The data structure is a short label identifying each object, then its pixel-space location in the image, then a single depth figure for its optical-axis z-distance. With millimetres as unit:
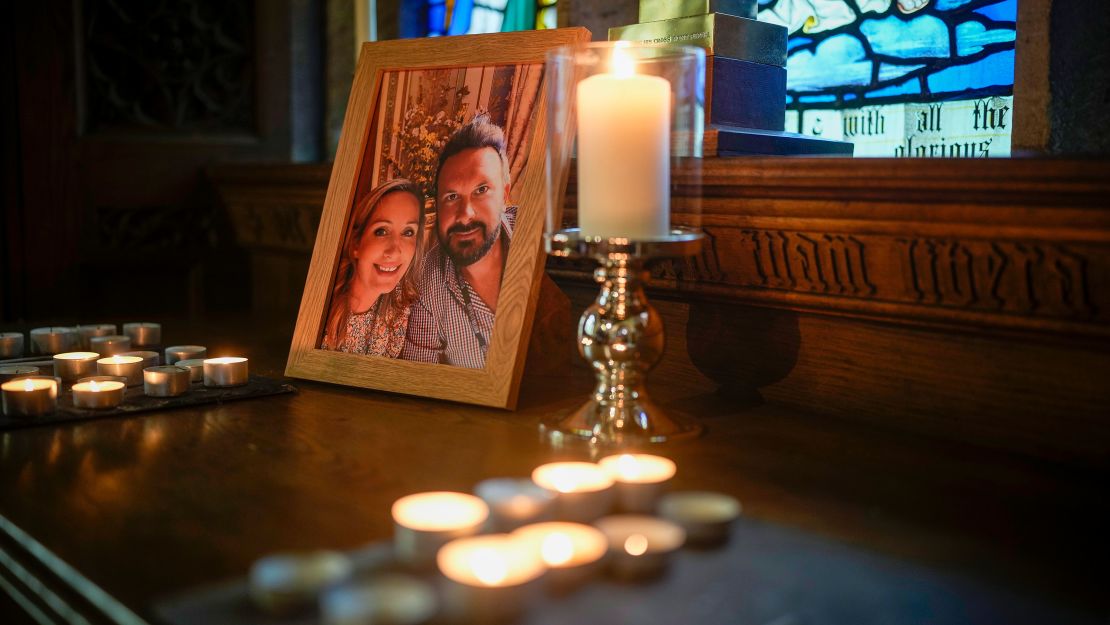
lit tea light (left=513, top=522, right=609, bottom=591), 651
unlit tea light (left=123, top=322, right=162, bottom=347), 1583
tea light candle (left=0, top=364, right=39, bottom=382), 1259
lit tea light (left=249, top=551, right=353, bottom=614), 611
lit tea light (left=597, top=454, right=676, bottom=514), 807
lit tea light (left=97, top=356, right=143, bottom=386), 1274
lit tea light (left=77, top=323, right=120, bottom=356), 1548
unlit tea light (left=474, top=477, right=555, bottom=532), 751
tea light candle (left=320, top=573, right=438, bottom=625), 585
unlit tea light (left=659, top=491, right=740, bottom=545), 741
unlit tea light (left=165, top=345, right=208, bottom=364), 1377
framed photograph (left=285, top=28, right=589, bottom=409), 1215
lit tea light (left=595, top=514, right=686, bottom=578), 668
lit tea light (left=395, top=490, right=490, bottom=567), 693
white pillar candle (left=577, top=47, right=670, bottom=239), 1018
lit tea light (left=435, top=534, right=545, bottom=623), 605
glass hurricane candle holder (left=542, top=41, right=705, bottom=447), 1022
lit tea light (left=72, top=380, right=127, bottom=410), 1135
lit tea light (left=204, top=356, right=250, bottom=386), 1264
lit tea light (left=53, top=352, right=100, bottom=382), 1312
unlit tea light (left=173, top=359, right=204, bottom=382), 1308
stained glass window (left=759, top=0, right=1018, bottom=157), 1460
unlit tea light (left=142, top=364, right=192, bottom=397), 1208
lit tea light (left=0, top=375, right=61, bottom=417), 1099
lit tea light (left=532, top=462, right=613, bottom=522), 772
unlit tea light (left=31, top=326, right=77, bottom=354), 1503
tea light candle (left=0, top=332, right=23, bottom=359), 1511
